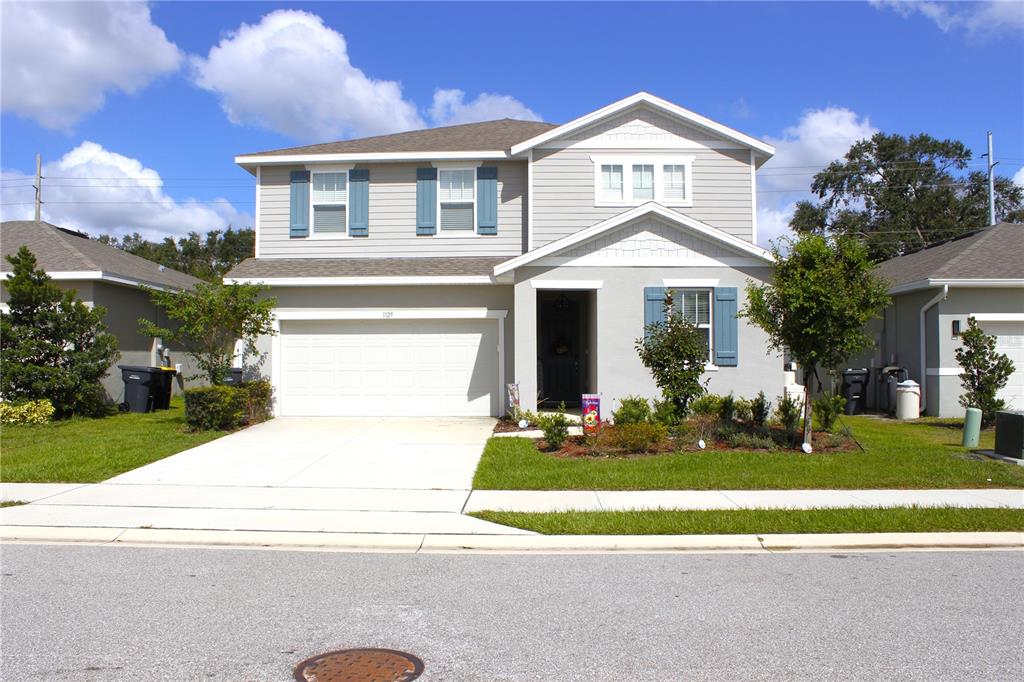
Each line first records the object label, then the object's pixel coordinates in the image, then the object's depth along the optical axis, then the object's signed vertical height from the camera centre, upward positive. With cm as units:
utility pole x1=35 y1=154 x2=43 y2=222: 3428 +770
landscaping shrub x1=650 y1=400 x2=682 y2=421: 1344 -85
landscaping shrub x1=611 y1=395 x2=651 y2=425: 1347 -83
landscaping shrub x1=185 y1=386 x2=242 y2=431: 1507 -90
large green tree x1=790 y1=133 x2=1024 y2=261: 4519 +1008
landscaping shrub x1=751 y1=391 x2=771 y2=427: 1461 -83
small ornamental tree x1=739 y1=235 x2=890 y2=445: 1225 +101
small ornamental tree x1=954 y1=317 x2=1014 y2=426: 1533 -8
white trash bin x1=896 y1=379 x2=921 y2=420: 1809 -77
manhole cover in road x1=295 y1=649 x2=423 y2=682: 463 -184
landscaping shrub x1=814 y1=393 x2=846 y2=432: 1416 -79
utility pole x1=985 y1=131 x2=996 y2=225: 3136 +690
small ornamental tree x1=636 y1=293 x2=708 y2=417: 1345 +6
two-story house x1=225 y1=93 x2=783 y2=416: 1614 +223
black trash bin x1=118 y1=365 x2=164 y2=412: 1933 -63
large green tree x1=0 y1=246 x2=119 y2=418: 1650 +32
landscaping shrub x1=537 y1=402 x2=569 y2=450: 1300 -108
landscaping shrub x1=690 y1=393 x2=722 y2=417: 1431 -75
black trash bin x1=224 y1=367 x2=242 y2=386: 1849 -37
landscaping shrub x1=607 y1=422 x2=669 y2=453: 1262 -115
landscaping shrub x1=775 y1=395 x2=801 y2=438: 1368 -87
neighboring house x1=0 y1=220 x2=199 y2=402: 1931 +203
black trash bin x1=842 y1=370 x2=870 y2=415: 1986 -53
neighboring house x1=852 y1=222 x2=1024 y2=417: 1811 +124
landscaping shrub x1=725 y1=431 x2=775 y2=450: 1311 -127
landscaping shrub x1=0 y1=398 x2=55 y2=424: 1630 -111
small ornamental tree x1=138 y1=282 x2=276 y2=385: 1538 +86
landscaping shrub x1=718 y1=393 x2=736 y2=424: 1420 -80
